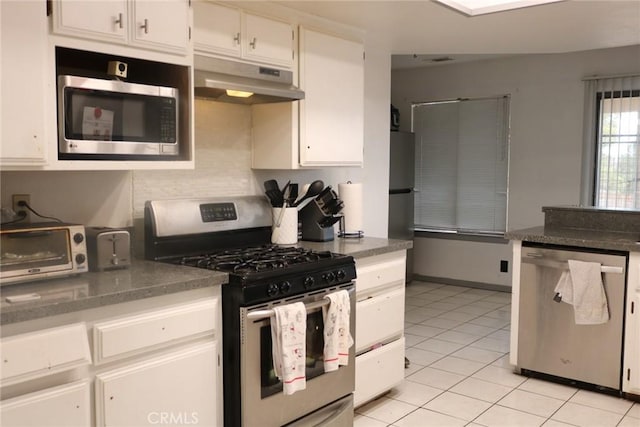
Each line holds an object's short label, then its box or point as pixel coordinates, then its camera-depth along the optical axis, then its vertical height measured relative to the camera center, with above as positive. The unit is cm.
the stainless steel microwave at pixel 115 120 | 217 +23
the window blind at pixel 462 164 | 614 +15
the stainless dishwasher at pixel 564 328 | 337 -93
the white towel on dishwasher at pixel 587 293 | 336 -68
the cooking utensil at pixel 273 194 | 325 -10
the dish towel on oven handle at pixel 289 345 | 243 -72
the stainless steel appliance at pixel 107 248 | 231 -30
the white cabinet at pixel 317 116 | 321 +36
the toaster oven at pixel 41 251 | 200 -28
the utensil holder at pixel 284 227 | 320 -28
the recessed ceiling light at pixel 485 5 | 309 +96
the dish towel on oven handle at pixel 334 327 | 269 -71
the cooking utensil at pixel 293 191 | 336 -9
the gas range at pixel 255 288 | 239 -49
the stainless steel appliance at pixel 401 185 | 612 -8
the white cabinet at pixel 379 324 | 311 -83
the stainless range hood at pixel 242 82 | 262 +46
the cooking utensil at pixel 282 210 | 321 -19
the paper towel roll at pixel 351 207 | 354 -18
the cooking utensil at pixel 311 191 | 330 -8
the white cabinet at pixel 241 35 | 267 +71
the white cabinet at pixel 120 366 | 177 -67
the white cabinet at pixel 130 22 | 211 +61
